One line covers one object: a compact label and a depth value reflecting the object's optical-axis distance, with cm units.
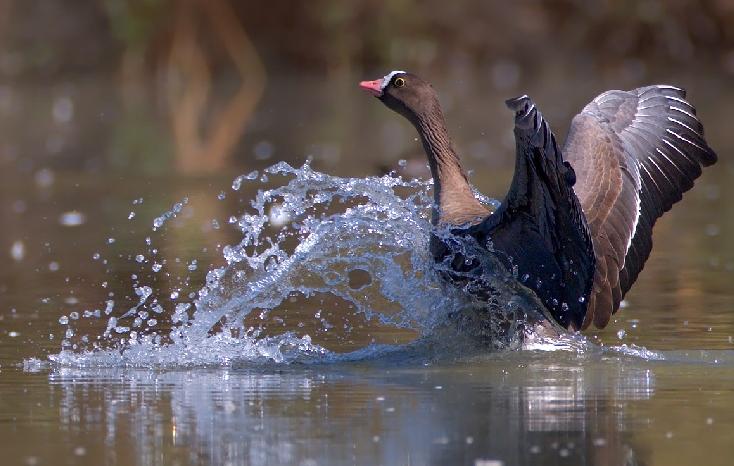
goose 1357
